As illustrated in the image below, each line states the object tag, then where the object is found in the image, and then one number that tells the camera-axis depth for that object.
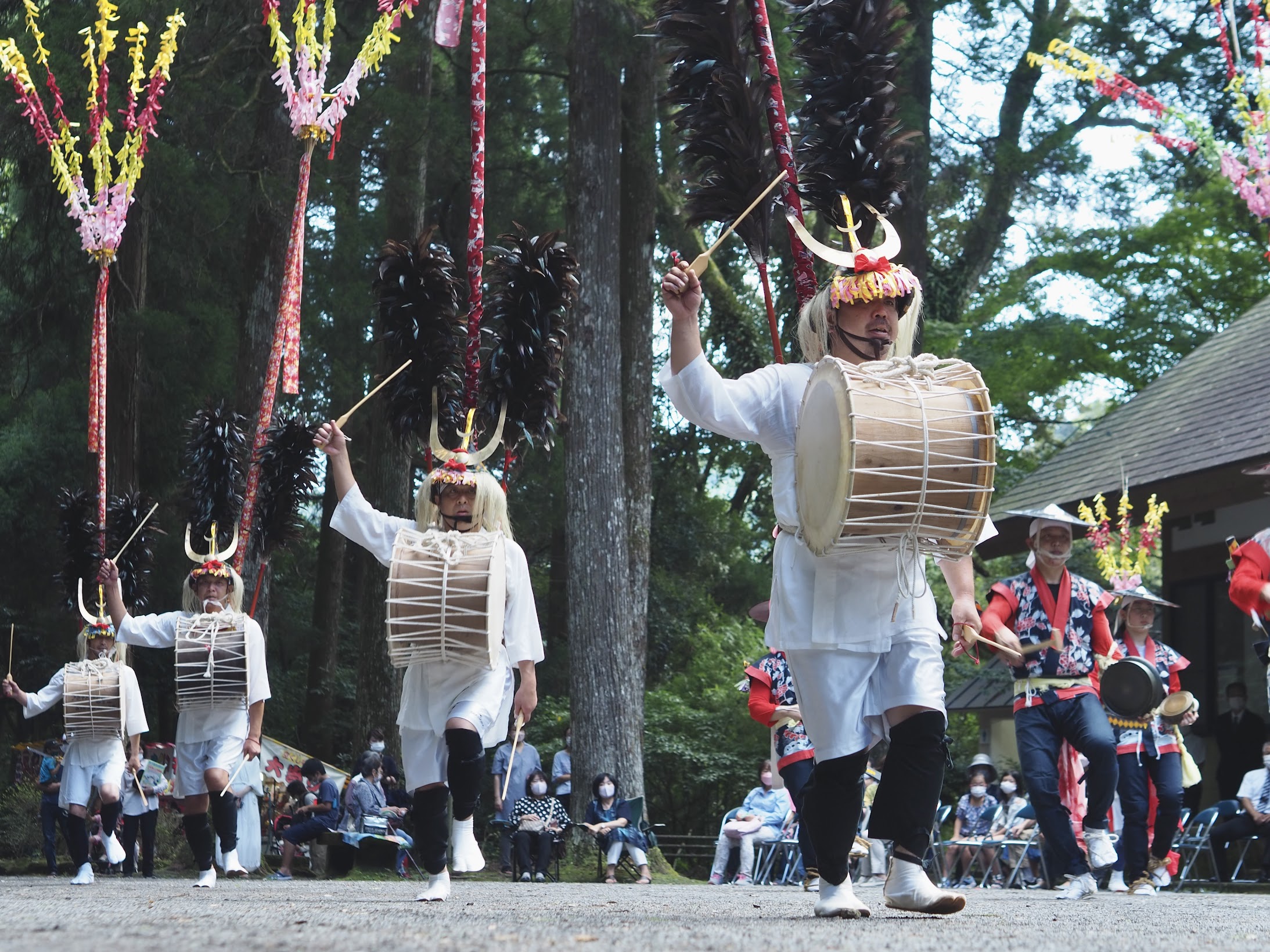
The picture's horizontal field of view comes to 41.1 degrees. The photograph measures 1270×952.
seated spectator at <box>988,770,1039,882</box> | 16.89
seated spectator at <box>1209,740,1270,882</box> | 13.73
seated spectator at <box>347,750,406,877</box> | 17.12
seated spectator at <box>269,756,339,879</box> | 16.89
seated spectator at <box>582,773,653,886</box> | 16.66
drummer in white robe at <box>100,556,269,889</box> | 10.24
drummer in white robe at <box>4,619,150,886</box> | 11.81
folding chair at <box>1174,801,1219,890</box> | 14.93
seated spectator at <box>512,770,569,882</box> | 16.39
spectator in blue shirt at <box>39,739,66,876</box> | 15.94
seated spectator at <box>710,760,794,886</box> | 17.48
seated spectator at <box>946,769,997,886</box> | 17.70
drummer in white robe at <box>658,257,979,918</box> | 5.43
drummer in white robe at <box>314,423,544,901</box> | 7.21
